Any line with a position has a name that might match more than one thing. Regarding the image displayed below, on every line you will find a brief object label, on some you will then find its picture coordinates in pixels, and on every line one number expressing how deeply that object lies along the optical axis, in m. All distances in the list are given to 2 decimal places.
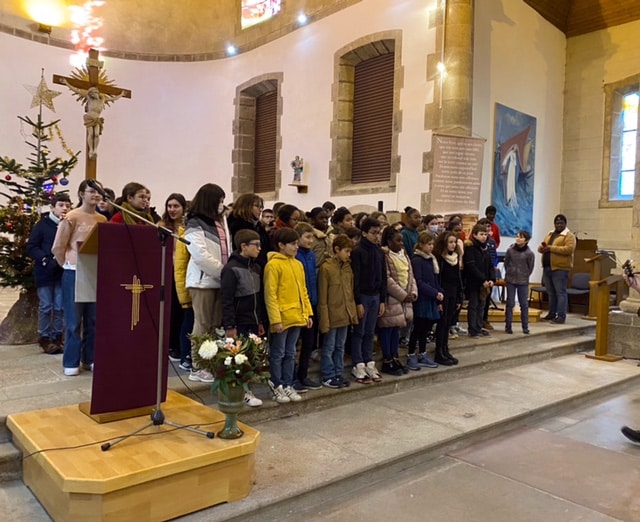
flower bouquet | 2.79
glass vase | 2.77
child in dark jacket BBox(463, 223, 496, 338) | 6.21
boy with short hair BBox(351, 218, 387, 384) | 4.52
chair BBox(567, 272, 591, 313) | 9.14
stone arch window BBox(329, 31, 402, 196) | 9.77
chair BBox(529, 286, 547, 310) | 9.15
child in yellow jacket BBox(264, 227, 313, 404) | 3.86
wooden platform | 2.28
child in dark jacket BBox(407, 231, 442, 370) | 5.09
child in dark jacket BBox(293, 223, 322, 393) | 4.19
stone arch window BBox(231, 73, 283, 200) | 12.38
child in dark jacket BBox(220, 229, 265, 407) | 3.69
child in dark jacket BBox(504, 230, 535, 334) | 7.05
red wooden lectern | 2.79
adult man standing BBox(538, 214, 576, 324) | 7.78
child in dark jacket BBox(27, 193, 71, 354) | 4.48
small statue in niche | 10.90
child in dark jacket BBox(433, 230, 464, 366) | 5.41
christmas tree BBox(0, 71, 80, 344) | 4.87
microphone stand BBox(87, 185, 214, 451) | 2.57
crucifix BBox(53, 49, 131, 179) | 7.29
